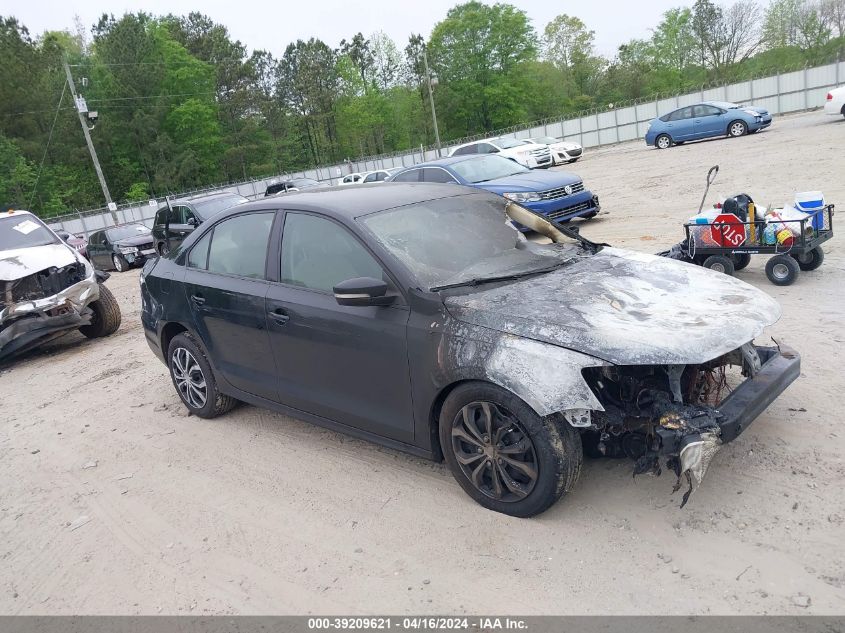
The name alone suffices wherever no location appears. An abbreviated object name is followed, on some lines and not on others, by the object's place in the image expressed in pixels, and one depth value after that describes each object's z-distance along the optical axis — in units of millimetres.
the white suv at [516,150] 24969
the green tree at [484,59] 68000
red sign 6836
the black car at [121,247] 19125
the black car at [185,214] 14255
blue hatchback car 22766
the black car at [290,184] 24141
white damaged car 8312
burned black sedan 3230
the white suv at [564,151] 28219
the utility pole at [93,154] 30344
